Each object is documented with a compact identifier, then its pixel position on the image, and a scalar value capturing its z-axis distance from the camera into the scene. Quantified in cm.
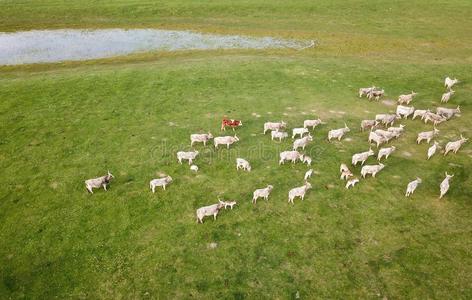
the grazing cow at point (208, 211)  1952
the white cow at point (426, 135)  2625
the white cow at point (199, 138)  2641
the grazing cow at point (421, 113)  2950
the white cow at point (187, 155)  2431
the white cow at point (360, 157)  2372
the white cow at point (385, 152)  2426
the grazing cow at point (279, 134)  2686
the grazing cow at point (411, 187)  2116
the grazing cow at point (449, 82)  3547
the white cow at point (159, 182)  2183
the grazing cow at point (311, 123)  2816
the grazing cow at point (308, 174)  2266
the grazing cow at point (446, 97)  3288
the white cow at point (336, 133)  2675
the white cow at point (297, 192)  2083
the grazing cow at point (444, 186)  2094
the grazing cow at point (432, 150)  2449
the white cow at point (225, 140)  2605
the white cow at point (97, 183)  2198
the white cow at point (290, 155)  2412
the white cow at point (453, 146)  2480
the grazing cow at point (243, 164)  2356
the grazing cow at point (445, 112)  2958
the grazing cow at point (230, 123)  2855
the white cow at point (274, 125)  2764
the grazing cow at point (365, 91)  3397
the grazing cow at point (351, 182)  2195
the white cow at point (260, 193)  2095
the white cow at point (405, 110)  2994
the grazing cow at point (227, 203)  2020
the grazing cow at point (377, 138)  2569
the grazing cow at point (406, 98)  3232
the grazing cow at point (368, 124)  2795
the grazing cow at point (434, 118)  2873
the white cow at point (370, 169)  2261
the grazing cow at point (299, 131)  2686
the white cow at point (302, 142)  2514
